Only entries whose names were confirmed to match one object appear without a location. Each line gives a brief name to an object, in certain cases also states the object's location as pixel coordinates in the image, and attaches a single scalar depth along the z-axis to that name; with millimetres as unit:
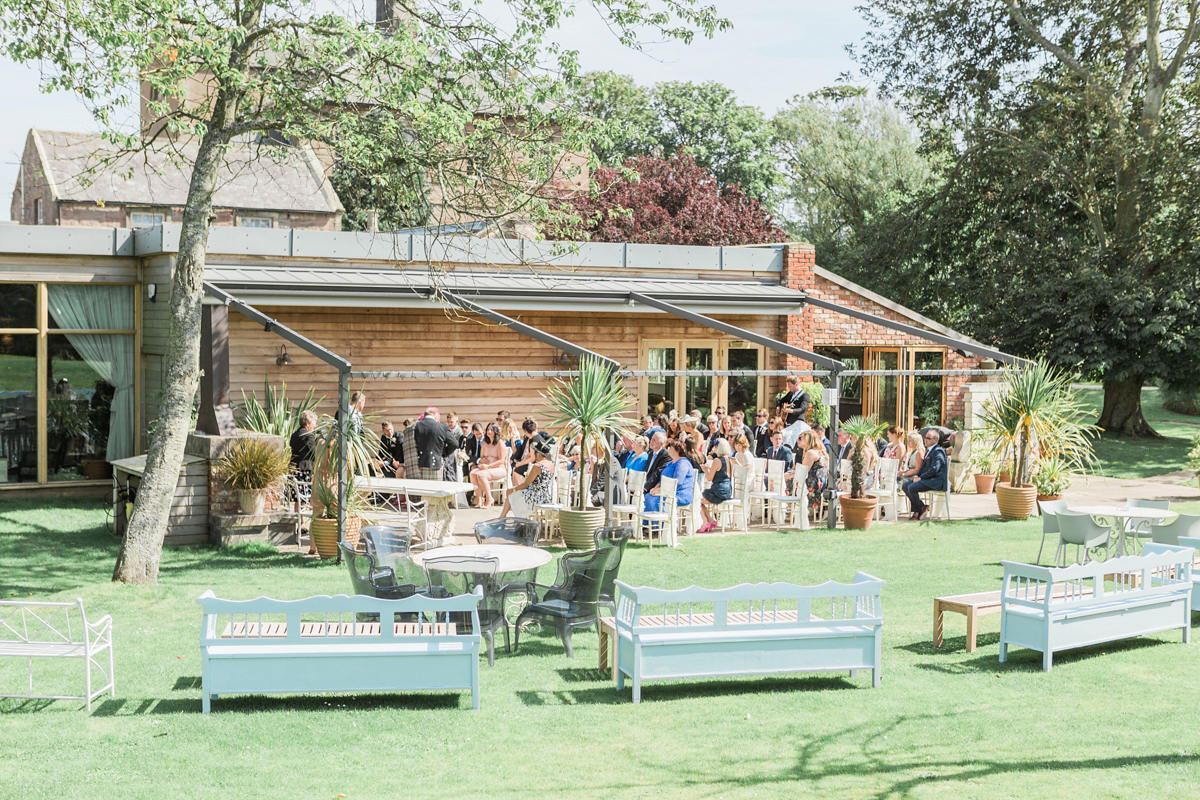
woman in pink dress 14836
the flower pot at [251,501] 12516
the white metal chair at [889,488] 14273
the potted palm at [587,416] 12117
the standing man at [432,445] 14070
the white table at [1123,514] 11344
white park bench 6621
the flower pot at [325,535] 11695
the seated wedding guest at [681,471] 12758
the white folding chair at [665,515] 12516
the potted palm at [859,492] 13516
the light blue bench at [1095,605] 7922
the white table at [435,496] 12180
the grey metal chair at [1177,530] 10539
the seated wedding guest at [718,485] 13422
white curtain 15750
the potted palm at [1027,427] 14344
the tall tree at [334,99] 9922
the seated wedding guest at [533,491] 13203
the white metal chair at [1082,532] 11000
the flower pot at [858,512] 13602
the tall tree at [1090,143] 23719
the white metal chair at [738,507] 13594
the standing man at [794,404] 17500
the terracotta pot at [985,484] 16719
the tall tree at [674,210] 32688
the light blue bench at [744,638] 7148
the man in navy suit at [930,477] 14367
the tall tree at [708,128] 42594
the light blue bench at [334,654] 6680
